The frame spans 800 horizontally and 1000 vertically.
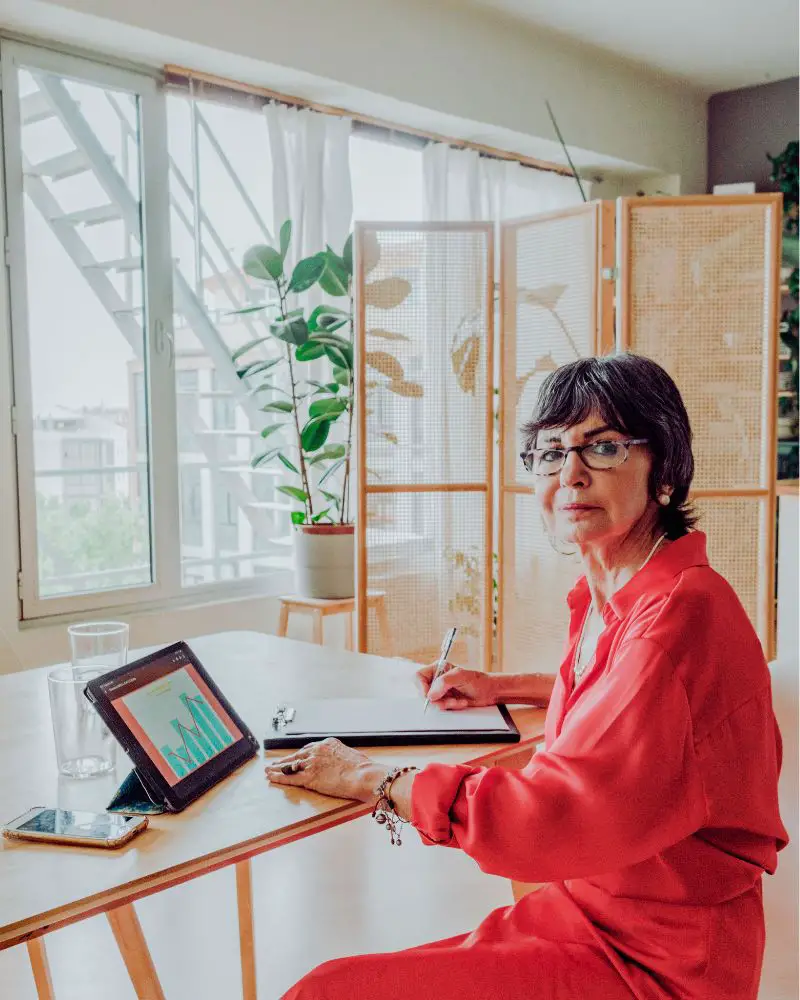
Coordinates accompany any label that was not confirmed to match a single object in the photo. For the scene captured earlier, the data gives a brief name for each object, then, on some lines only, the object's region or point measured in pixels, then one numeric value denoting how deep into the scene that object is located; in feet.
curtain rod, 12.25
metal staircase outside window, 11.57
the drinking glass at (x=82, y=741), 4.00
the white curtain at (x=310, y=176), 13.24
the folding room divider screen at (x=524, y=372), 10.98
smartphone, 3.42
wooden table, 3.11
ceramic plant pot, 12.48
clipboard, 4.41
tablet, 3.72
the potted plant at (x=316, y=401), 12.25
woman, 3.27
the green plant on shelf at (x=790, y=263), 15.78
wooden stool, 11.38
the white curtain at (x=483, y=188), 15.24
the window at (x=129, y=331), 11.23
